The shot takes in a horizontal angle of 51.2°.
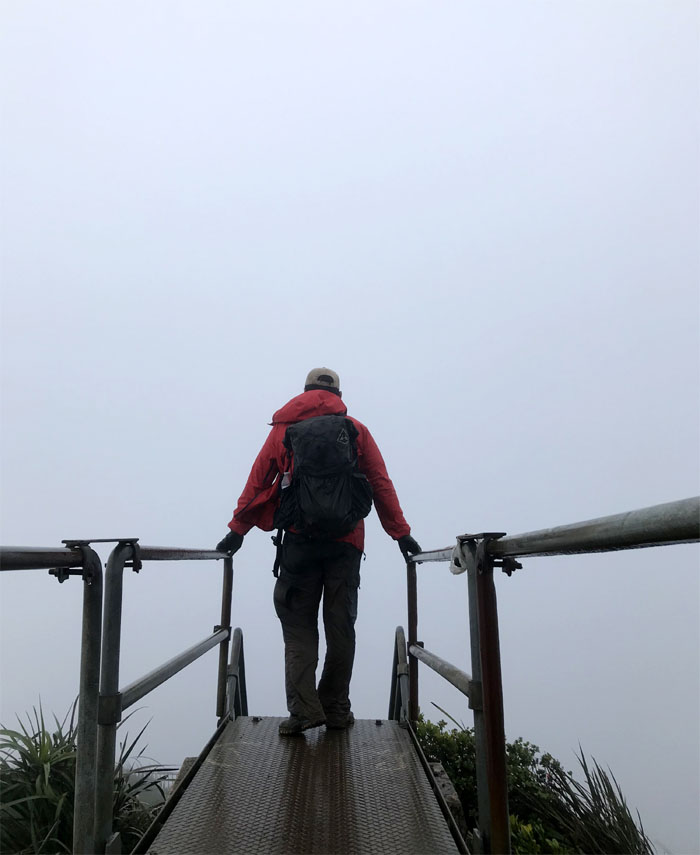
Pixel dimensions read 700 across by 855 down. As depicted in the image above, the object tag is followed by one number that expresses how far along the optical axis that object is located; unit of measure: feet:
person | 11.67
